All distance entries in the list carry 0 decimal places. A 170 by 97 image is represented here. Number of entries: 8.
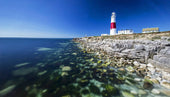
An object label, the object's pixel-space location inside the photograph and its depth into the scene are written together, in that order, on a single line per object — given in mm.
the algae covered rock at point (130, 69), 6564
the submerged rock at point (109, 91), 4011
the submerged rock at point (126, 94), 3940
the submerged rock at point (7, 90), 3964
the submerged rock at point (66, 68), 7160
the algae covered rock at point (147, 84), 4497
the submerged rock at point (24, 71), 6383
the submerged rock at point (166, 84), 4447
